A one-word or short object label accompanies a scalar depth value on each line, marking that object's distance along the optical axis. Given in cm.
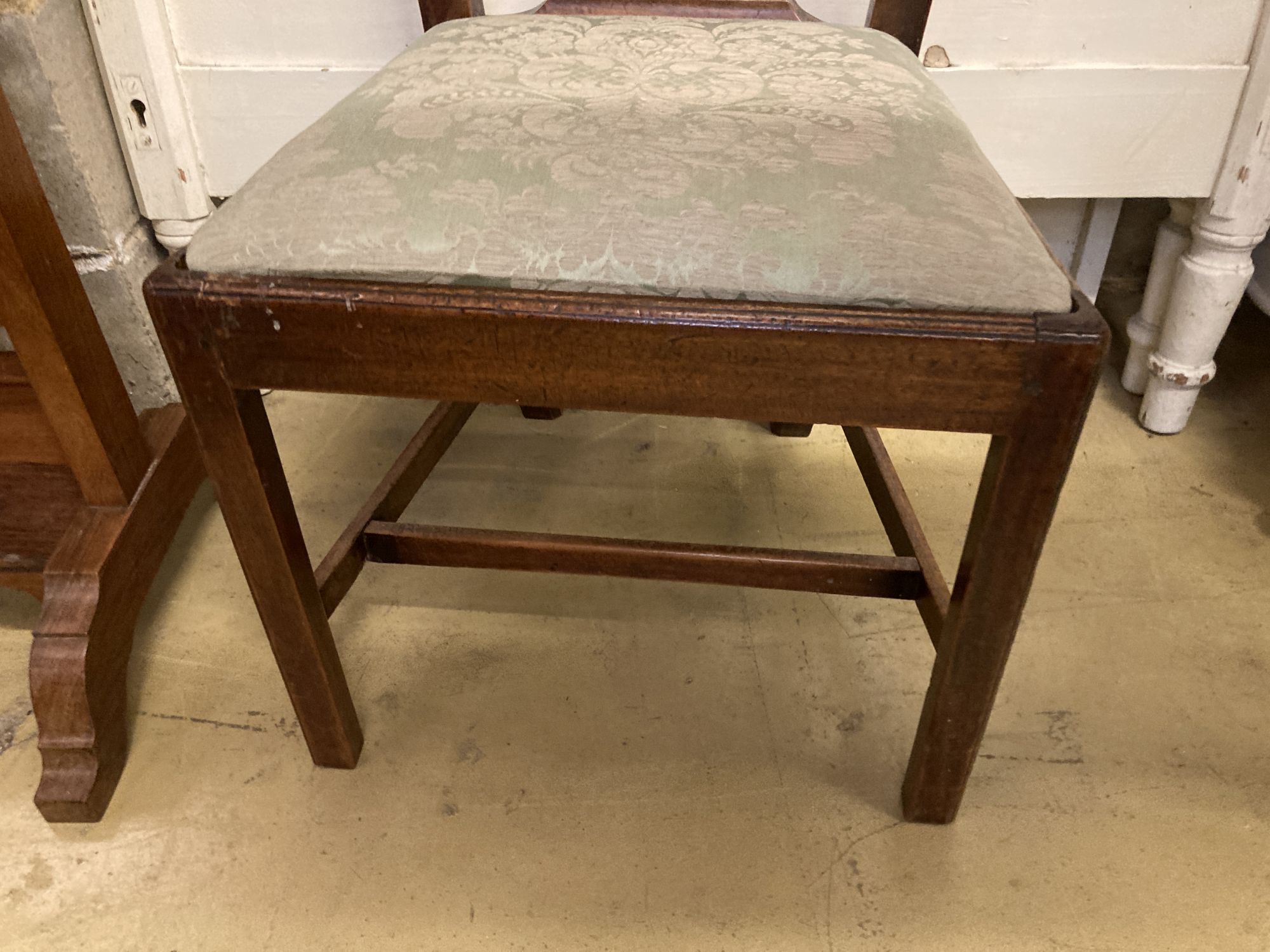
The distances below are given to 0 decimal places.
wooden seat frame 58
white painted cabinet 107
